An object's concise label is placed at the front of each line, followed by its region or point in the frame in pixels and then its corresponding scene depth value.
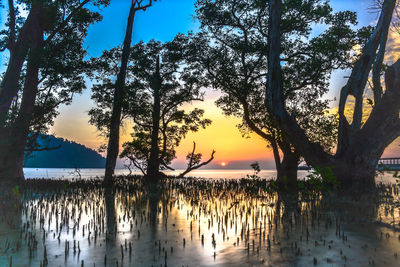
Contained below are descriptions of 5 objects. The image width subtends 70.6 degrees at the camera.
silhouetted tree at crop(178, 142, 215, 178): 21.77
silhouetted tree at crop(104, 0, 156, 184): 15.70
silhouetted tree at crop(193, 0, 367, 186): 15.84
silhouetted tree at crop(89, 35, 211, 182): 19.28
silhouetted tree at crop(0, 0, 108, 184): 15.59
